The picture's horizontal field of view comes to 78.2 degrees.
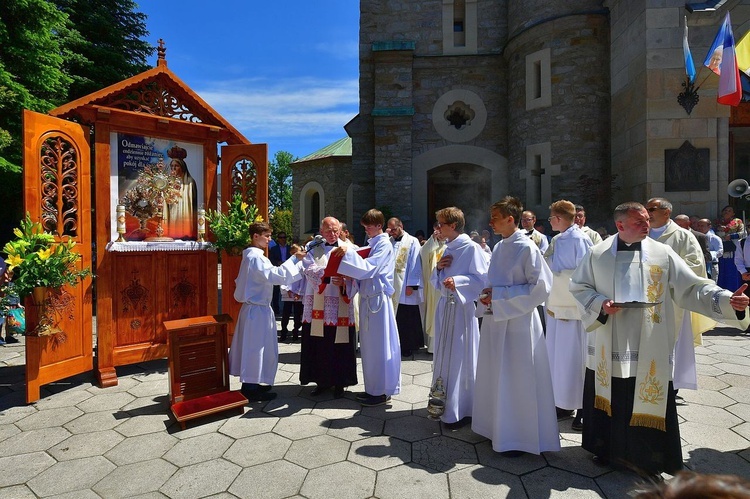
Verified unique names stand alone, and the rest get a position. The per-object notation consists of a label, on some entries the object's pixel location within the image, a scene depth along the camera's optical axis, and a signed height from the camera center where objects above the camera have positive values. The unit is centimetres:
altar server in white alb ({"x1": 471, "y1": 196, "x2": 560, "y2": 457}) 353 -86
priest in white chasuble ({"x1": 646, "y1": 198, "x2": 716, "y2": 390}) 449 -60
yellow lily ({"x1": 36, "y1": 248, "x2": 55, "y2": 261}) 466 -6
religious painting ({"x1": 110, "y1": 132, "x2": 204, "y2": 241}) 582 +83
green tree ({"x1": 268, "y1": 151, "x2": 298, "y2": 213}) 5506 +771
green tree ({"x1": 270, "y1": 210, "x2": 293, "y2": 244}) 3559 +214
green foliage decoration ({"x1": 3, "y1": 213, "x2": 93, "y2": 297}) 466 -11
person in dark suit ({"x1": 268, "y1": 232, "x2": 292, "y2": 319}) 991 -11
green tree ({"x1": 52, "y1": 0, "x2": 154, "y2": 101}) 1343 +664
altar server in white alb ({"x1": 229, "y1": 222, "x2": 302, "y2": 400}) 489 -81
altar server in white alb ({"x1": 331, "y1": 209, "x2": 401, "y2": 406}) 469 -77
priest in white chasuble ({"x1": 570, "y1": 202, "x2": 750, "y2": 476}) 313 -63
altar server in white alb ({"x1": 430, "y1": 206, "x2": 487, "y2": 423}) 414 -67
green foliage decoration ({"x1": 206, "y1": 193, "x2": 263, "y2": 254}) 595 +26
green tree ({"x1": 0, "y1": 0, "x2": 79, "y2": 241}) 1037 +432
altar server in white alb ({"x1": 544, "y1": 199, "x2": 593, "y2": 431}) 432 -74
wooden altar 524 +62
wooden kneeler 441 -124
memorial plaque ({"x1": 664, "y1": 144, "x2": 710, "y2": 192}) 1018 +171
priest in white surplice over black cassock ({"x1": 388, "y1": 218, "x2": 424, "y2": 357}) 702 -66
